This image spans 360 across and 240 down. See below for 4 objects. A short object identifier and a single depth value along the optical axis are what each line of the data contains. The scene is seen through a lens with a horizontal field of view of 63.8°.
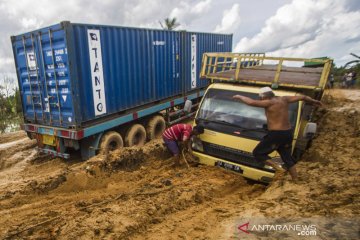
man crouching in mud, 5.45
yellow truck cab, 4.66
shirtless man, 4.13
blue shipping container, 5.86
